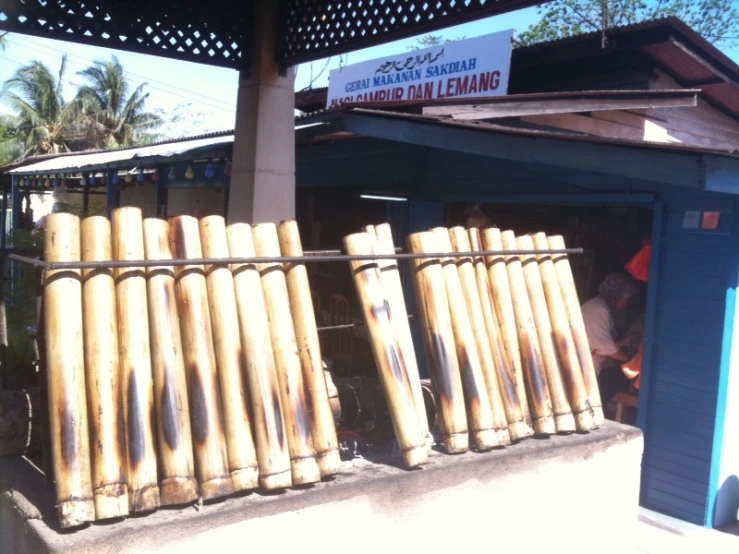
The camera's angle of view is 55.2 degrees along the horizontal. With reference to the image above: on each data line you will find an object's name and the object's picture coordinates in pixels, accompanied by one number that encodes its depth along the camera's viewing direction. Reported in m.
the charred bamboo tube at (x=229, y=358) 2.38
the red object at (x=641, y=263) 5.68
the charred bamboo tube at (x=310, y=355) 2.56
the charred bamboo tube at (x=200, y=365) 2.32
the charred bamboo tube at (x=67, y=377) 2.10
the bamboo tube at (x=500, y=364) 3.02
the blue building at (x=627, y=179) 4.86
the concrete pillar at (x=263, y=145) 5.83
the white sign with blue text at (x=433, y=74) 7.55
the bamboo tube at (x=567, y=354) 3.24
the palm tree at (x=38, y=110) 33.97
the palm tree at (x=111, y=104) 36.44
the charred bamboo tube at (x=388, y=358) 2.71
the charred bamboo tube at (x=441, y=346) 2.87
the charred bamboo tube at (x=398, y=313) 2.82
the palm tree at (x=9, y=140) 31.48
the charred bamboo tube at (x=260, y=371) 2.42
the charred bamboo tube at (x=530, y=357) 3.12
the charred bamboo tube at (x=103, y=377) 2.14
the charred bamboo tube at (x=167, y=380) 2.26
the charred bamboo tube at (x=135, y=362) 2.21
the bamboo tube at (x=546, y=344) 3.18
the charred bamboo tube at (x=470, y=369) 2.90
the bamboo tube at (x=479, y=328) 2.97
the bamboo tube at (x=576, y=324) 3.31
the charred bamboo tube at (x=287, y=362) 2.49
